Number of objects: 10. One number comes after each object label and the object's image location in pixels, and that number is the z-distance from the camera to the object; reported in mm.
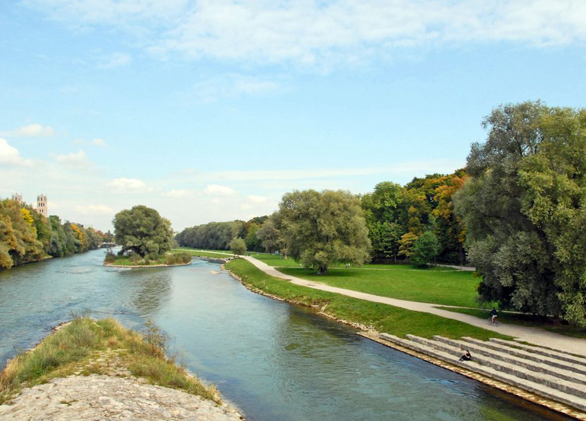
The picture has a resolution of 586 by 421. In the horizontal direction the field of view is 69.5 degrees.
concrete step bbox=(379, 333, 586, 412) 16523
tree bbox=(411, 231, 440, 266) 68062
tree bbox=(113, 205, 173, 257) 95000
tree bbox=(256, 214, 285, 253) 104062
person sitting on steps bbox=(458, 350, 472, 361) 21922
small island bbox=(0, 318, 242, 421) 14266
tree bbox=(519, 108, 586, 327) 22609
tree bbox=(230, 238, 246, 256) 110312
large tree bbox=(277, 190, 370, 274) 55406
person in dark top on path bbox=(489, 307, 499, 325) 26116
